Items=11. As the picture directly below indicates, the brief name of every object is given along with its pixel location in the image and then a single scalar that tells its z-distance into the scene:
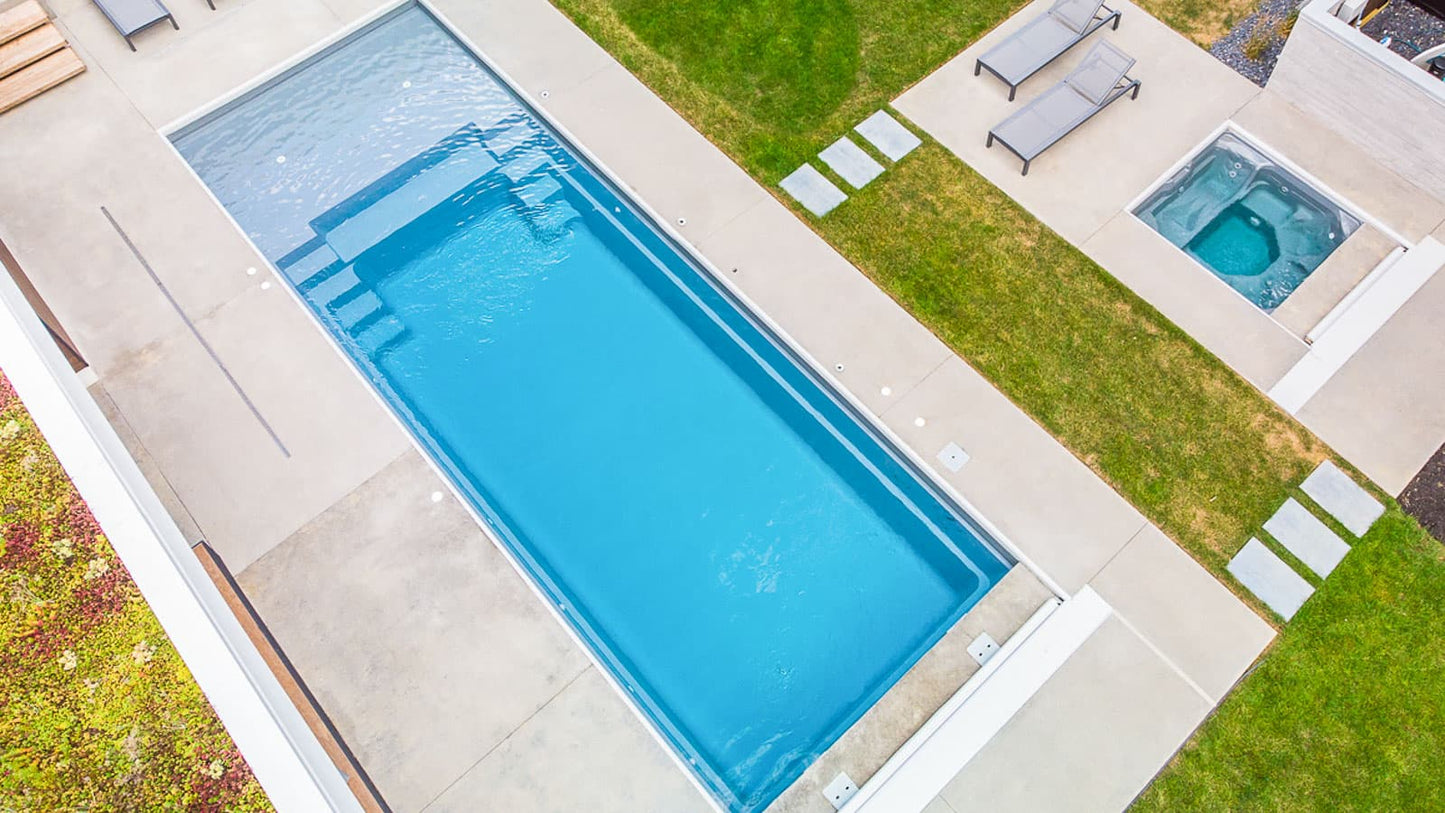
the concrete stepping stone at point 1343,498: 9.92
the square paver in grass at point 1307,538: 9.77
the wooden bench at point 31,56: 12.69
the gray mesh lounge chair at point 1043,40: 12.30
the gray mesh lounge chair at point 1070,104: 11.83
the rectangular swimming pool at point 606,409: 9.66
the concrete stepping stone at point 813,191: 11.80
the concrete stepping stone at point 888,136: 12.12
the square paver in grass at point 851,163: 11.98
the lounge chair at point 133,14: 12.94
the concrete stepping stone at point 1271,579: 9.61
